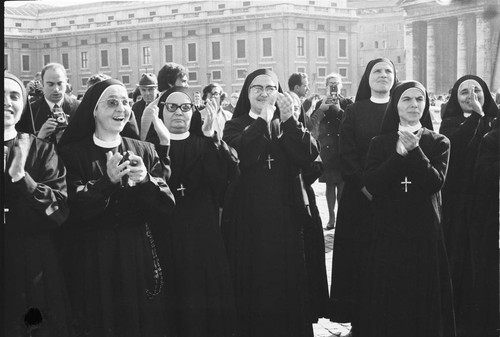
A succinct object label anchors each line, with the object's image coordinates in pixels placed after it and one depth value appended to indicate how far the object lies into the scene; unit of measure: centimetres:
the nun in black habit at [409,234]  479
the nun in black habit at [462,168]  548
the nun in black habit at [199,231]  476
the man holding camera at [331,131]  770
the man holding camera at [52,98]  547
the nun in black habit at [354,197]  559
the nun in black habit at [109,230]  432
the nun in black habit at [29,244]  413
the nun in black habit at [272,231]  516
